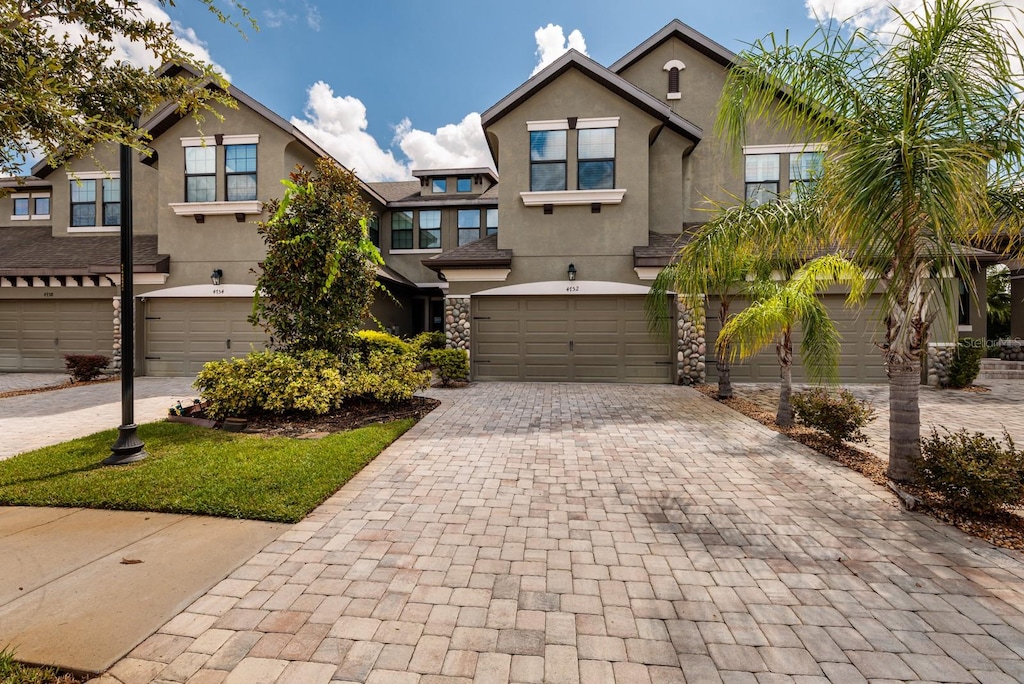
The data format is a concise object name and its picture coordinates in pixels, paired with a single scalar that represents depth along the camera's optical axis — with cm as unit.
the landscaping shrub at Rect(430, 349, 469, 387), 1163
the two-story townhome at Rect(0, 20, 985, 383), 1220
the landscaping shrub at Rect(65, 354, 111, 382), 1218
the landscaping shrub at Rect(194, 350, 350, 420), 717
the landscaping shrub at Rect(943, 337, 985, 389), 1117
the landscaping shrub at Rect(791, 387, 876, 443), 593
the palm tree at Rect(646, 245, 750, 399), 812
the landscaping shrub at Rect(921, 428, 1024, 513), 369
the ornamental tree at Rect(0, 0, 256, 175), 393
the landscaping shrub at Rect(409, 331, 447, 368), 975
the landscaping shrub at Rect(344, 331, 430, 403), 809
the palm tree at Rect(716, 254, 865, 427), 644
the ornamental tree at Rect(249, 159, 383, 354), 799
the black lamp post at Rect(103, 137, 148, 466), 517
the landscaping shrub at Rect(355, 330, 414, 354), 937
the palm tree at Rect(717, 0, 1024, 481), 387
